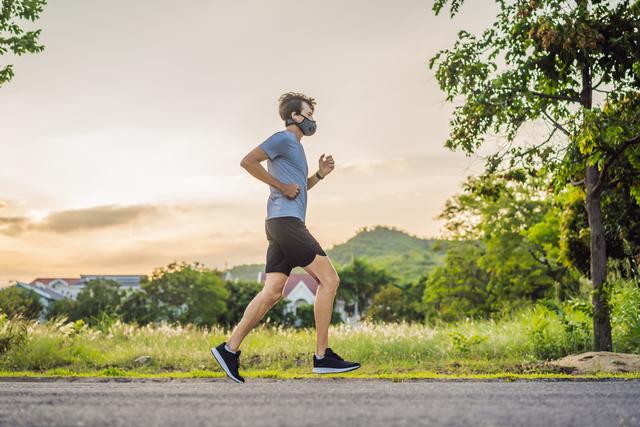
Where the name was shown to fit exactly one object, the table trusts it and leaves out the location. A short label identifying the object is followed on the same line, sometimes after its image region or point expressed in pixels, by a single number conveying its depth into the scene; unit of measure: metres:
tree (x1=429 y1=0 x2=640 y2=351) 9.95
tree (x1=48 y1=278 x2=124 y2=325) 50.38
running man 5.95
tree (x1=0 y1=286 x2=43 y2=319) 45.12
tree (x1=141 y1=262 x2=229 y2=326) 53.19
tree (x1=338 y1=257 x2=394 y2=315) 80.06
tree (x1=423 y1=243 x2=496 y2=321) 37.78
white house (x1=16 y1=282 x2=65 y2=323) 71.16
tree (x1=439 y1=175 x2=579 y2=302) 31.69
